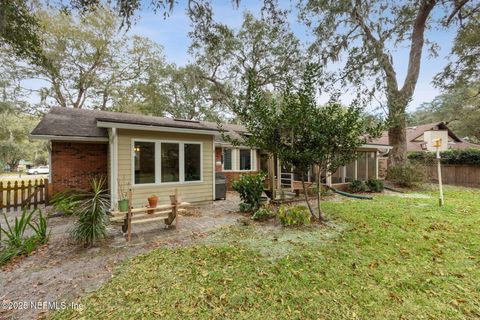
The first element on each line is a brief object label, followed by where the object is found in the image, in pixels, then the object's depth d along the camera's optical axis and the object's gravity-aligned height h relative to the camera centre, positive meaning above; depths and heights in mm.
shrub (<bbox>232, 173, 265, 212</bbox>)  7307 -728
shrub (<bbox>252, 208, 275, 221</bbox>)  6434 -1377
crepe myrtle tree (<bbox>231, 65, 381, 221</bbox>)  5445 +964
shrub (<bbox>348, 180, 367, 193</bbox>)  11477 -1052
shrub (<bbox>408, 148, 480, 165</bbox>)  14070 +528
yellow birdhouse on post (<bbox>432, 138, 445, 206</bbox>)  8188 +740
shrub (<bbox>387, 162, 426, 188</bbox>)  12234 -562
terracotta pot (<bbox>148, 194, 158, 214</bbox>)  5846 -883
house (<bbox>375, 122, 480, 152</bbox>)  21594 +2524
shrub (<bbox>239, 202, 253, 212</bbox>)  7293 -1300
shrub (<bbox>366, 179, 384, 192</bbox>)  11445 -1017
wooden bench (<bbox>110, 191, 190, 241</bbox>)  4844 -1087
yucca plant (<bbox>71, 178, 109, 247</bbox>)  4430 -1027
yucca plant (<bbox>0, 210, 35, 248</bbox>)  4242 -1276
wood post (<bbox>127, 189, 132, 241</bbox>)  4820 -1098
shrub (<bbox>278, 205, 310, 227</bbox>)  5727 -1302
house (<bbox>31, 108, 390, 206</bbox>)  7071 +507
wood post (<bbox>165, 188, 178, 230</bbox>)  5551 -1095
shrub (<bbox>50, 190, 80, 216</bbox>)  4655 -743
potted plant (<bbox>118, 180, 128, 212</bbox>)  6957 -664
